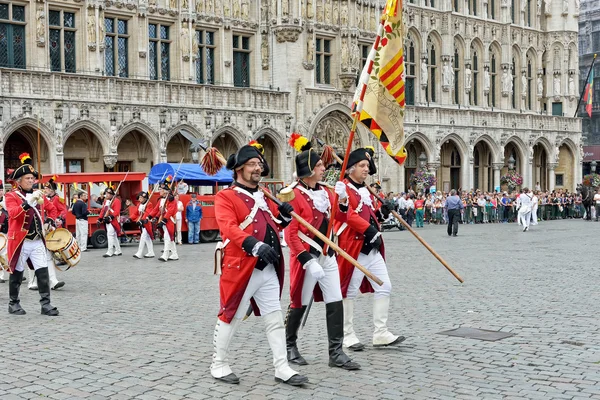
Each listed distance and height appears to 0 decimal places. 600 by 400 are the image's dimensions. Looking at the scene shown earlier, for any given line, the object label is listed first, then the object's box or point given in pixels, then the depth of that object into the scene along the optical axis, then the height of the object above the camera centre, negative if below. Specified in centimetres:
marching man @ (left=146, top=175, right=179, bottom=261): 1864 -59
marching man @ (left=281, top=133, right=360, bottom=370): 723 -61
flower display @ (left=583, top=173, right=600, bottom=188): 4594 +31
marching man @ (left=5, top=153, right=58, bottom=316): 1071 -50
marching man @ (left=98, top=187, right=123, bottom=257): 2023 -61
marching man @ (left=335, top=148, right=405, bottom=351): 789 -61
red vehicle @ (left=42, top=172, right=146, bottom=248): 2322 +19
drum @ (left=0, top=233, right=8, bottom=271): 1294 -91
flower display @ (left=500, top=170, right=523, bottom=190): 4366 +41
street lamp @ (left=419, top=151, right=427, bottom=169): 4084 +144
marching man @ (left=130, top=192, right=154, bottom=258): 1947 -86
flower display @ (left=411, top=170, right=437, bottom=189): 3984 +48
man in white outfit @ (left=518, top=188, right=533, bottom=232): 2852 -75
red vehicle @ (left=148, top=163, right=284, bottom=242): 2538 +34
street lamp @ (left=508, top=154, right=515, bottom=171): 4438 +134
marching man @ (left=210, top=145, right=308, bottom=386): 666 -60
